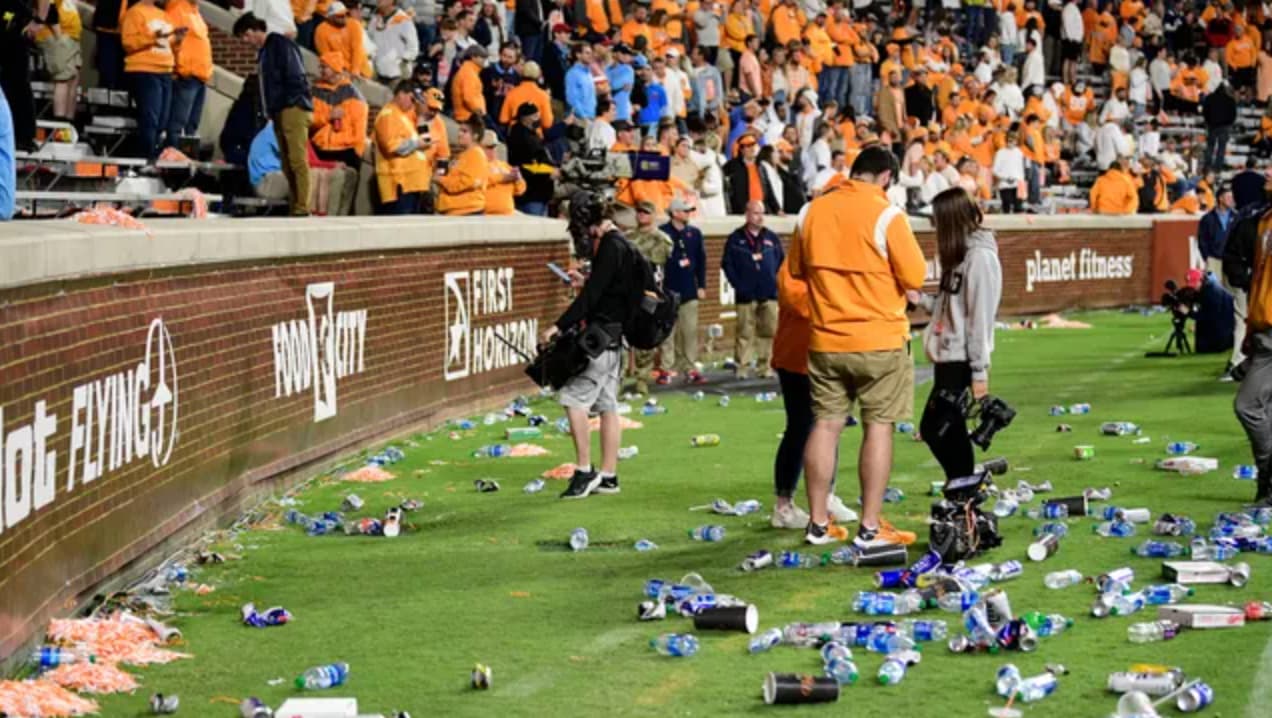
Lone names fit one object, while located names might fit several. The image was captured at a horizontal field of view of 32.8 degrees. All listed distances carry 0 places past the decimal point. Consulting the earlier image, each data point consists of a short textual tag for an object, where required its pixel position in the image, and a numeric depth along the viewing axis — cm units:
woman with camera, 1128
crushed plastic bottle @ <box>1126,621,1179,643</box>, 895
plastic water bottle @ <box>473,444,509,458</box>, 1633
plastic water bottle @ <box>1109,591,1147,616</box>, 952
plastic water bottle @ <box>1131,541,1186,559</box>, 1105
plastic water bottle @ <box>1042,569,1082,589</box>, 1027
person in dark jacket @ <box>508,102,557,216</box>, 2402
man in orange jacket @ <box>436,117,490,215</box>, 2089
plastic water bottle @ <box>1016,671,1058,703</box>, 789
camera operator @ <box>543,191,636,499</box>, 1373
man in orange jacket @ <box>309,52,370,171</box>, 2134
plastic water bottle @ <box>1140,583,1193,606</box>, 977
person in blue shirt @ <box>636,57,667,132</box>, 2883
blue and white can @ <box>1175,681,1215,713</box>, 764
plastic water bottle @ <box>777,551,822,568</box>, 1099
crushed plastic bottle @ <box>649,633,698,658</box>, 883
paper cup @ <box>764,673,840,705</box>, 788
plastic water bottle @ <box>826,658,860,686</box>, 824
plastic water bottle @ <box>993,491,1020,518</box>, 1275
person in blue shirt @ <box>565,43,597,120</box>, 2648
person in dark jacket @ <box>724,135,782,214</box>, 2738
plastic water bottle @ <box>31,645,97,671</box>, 876
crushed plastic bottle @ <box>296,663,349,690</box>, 834
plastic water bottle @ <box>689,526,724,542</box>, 1196
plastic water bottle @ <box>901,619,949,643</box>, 903
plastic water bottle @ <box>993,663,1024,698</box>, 792
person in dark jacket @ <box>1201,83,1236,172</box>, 4409
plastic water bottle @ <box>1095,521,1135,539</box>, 1181
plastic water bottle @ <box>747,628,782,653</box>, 888
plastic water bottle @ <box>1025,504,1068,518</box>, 1259
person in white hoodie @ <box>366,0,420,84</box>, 2488
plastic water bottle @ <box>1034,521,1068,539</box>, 1183
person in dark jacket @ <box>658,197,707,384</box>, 2312
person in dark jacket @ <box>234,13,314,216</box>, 1969
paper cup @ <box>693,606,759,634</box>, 924
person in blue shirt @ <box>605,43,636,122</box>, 2778
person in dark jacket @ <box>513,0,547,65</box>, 2828
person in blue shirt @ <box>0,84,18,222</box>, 995
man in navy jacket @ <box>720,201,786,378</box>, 2364
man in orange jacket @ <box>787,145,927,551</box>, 1099
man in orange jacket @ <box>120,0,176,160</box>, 2008
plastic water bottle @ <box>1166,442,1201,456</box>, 1583
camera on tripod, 2595
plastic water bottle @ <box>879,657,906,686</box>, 820
